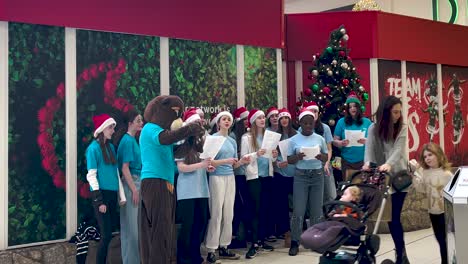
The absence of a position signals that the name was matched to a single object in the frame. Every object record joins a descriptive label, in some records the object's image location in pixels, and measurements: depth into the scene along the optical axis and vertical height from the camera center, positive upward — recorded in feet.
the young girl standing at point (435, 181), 16.65 -1.39
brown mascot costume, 14.78 -1.17
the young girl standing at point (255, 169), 20.75 -1.09
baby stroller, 13.87 -2.40
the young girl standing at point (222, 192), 19.53 -1.87
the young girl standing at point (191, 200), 17.84 -2.02
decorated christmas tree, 26.76 +3.04
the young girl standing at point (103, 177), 16.96 -1.11
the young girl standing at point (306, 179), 20.89 -1.53
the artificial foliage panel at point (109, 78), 20.07 +2.62
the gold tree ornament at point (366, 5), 34.81 +8.92
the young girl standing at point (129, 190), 17.97 -1.62
